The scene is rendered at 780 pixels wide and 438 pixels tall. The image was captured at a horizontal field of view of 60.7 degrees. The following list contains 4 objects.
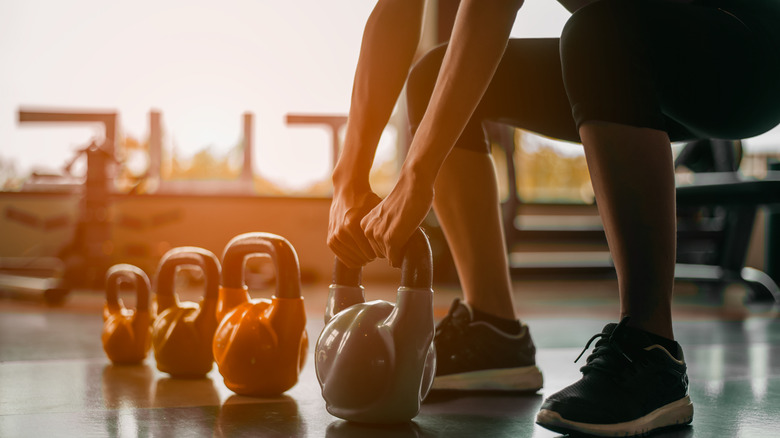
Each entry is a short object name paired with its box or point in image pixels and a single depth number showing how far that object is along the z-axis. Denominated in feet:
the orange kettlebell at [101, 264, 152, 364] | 4.25
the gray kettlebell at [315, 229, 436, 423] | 2.60
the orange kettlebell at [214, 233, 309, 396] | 3.25
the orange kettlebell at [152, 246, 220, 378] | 3.80
